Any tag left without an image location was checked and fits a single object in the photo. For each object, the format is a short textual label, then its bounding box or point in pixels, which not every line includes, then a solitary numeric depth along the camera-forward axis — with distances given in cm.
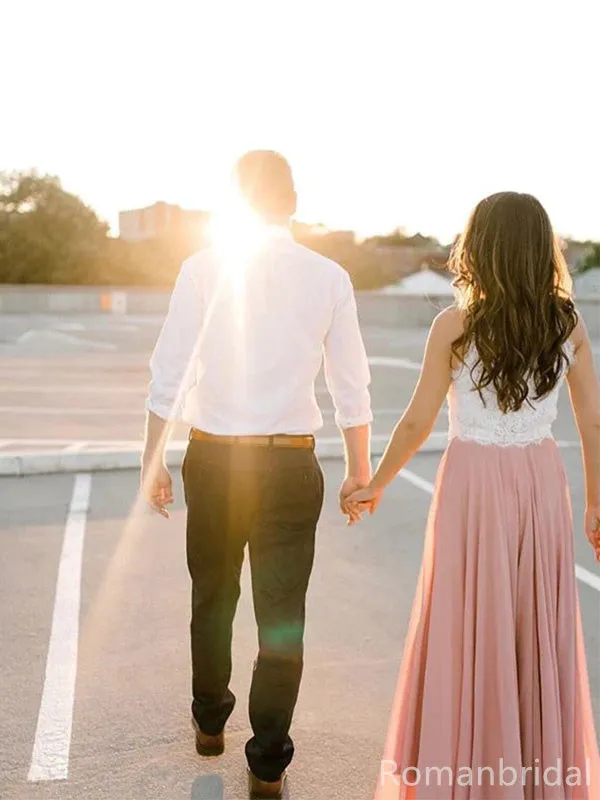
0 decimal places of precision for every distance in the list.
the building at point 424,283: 6103
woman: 267
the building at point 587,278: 9238
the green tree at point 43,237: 5453
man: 294
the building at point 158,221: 7331
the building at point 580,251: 10272
